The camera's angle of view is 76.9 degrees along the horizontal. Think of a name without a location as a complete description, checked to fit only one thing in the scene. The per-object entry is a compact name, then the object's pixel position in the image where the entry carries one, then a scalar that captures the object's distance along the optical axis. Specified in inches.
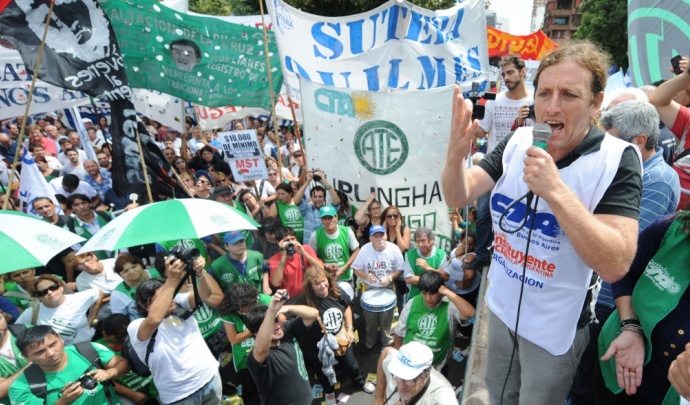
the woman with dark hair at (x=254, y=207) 238.7
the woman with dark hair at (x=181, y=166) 316.2
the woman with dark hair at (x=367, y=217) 198.6
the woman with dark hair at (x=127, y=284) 162.9
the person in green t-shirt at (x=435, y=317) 165.3
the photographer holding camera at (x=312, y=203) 223.3
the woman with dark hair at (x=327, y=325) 170.7
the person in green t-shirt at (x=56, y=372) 114.0
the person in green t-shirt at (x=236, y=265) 184.4
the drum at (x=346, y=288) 189.5
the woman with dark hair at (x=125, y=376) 145.9
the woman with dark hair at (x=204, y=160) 340.2
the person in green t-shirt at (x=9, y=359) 129.7
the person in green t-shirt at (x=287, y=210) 233.1
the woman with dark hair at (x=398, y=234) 205.3
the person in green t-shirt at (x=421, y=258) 188.5
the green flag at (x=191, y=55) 219.0
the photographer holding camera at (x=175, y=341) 128.3
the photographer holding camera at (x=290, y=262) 188.2
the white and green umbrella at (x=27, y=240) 128.3
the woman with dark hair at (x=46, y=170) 314.7
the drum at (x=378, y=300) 191.9
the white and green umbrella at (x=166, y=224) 138.3
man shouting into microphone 51.1
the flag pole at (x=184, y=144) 306.9
